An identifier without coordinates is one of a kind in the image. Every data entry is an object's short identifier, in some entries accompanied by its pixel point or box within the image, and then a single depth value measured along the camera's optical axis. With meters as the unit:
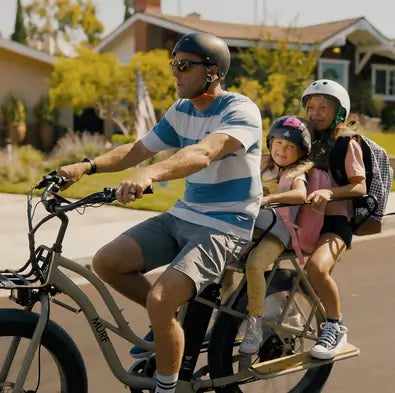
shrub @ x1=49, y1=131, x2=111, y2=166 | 17.34
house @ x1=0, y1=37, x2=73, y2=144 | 23.47
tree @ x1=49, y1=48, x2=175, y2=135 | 21.77
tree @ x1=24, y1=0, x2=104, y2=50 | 53.34
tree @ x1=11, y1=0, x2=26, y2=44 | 45.25
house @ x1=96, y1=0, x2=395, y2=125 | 27.67
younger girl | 3.76
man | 3.40
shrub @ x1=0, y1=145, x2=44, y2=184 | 14.80
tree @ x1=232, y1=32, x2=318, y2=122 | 23.67
